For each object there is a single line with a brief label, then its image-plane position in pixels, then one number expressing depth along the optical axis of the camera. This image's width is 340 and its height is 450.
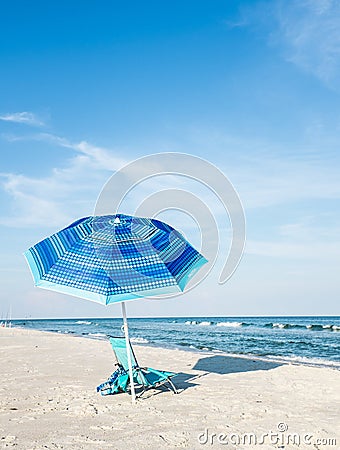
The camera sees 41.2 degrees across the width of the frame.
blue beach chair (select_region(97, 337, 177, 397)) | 6.63
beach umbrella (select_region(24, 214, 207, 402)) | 5.63
